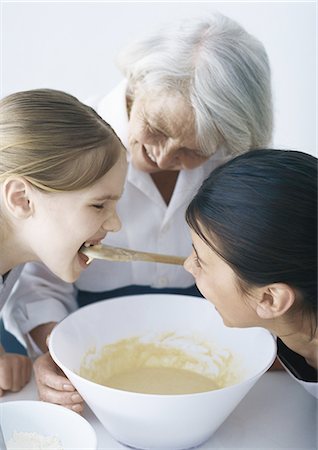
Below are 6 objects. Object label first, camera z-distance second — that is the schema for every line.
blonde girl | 1.22
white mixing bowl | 1.10
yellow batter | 1.27
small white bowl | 1.10
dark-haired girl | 1.11
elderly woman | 1.29
